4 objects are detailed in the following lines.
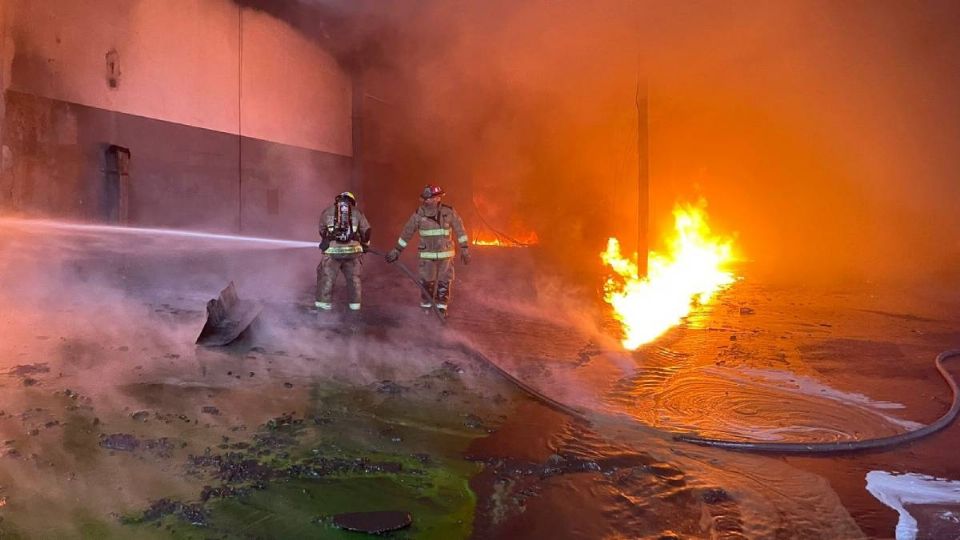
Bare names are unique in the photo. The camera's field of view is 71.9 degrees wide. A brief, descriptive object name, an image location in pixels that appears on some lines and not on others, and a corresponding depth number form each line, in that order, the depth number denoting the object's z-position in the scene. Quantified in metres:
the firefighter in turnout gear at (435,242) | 8.02
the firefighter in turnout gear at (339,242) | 7.38
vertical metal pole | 12.10
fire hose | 4.20
